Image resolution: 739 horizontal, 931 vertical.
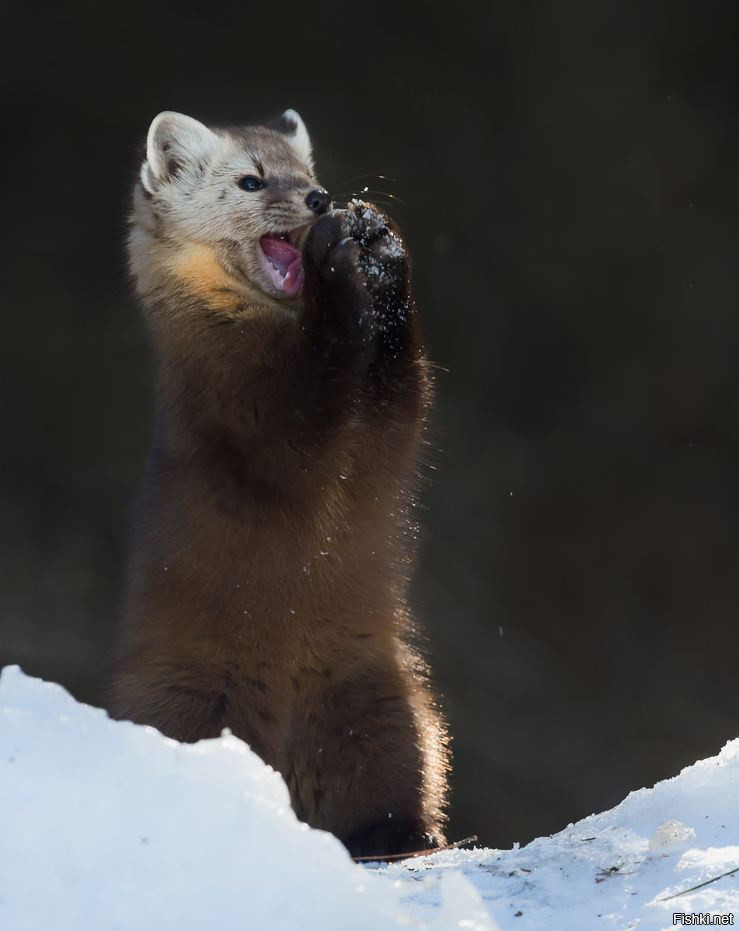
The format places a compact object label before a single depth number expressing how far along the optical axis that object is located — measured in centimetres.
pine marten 821
